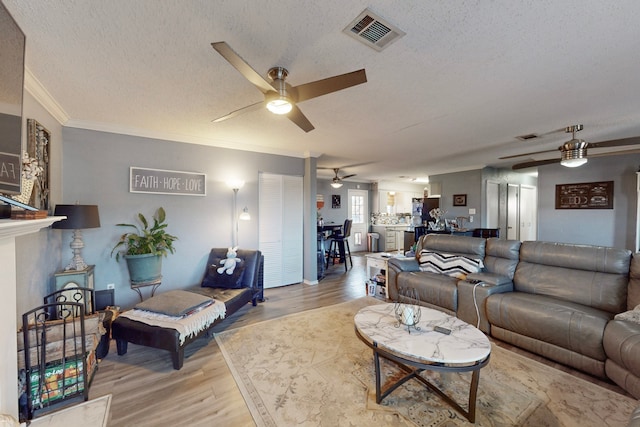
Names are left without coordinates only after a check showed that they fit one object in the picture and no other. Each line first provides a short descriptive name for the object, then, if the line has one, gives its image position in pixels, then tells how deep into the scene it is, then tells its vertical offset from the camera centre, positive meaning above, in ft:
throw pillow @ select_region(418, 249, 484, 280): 10.39 -2.30
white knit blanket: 7.38 -3.33
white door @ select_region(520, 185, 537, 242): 24.12 -0.12
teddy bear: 11.25 -2.33
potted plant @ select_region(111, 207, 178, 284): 10.21 -1.58
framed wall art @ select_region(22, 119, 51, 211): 7.15 +1.58
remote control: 5.87 -2.80
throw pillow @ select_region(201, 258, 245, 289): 11.12 -2.99
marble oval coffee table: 4.93 -2.88
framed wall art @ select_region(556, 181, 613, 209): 15.16 +0.97
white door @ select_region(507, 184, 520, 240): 22.47 -0.02
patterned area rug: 5.35 -4.40
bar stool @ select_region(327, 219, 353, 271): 19.69 -2.30
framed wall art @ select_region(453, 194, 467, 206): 21.29 +0.96
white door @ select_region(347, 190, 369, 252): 27.61 -0.69
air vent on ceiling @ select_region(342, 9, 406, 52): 4.71 +3.57
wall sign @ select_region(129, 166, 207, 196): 11.10 +1.35
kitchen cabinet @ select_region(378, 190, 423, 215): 29.25 +1.08
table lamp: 8.34 -0.37
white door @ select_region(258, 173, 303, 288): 14.44 -1.00
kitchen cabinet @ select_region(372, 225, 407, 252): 27.40 -2.83
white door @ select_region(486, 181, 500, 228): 20.47 +0.55
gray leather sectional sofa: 6.32 -2.85
